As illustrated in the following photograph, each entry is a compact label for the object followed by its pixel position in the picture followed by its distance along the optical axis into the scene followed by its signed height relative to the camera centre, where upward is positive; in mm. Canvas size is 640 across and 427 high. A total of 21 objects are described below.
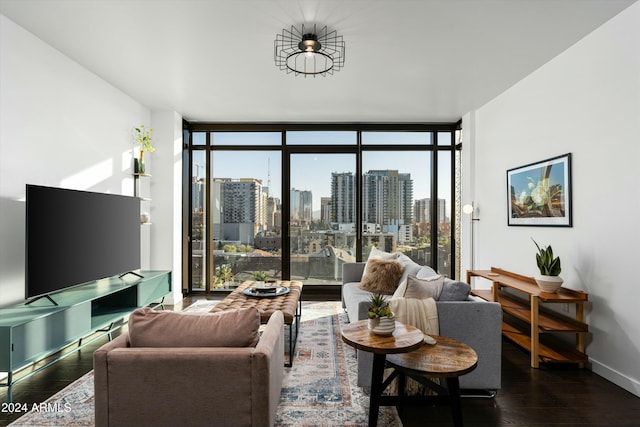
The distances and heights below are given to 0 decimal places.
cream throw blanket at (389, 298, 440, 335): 2475 -647
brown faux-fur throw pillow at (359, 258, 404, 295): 3962 -641
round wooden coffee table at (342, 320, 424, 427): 1929 -678
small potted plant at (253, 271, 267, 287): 3984 -648
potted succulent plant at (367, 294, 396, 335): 2090 -588
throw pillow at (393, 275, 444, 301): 2641 -511
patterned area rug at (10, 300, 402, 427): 2221 -1225
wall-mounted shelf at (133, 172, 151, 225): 4688 +473
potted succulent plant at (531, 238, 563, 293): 3098 -470
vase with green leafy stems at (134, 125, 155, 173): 4703 +955
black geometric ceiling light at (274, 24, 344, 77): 3045 +1565
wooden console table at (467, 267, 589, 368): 2971 -884
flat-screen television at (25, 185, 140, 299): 2768 -165
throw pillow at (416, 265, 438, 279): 3163 -483
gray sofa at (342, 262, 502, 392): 2475 -786
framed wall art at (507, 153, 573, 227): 3338 +261
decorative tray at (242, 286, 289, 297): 3576 -734
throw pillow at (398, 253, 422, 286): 3839 -532
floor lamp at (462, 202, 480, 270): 5059 +29
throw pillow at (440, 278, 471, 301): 2613 -526
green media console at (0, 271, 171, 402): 2326 -782
